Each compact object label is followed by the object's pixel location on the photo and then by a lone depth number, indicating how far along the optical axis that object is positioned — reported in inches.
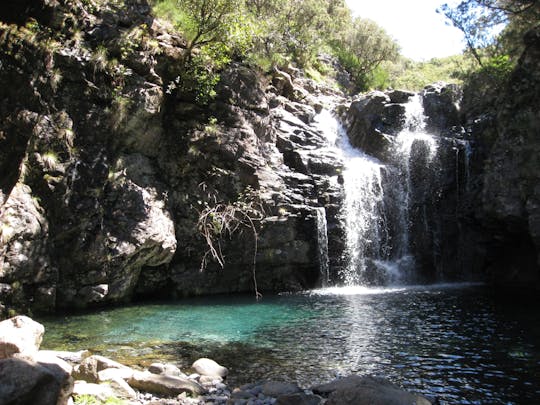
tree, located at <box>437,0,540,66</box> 888.3
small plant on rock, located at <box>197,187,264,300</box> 732.7
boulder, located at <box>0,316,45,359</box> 312.2
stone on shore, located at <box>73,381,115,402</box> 278.5
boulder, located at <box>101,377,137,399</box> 306.3
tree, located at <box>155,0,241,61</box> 755.4
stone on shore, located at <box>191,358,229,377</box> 374.0
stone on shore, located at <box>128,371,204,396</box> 326.0
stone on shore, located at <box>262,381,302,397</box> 319.3
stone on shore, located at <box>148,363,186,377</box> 360.8
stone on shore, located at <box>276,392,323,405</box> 292.4
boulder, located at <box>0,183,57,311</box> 523.5
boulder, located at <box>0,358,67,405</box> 220.4
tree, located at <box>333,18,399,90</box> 1577.3
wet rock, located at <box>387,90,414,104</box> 1031.8
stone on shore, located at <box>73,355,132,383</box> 327.9
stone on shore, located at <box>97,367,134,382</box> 324.5
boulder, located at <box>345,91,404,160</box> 980.6
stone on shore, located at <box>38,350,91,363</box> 384.6
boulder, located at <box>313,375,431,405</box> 255.1
